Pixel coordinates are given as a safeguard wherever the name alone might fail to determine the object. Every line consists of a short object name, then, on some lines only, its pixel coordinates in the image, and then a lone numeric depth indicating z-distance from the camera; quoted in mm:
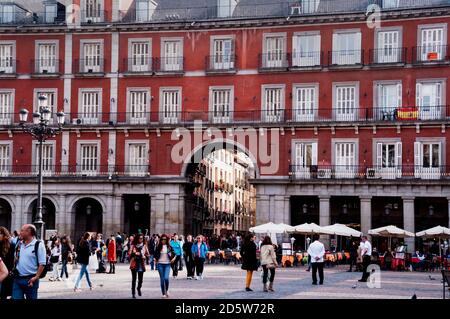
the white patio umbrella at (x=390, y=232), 37094
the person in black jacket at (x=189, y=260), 26688
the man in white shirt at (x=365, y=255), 25828
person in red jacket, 28933
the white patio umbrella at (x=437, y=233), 35875
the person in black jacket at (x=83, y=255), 20764
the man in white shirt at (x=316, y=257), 23266
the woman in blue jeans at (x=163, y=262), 17781
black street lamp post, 29875
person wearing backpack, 10133
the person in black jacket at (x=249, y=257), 20078
